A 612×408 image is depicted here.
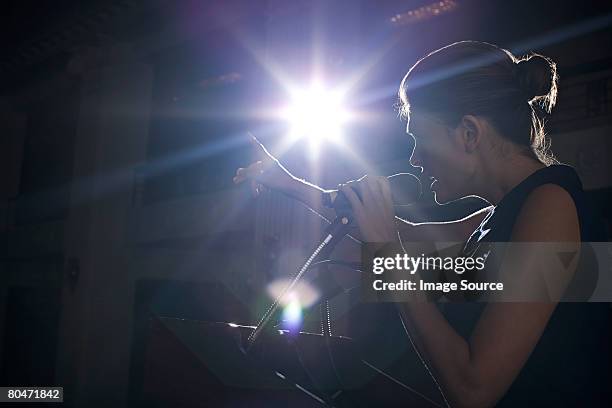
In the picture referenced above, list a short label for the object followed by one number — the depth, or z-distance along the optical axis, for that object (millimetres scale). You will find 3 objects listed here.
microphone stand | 1538
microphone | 1584
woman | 1515
